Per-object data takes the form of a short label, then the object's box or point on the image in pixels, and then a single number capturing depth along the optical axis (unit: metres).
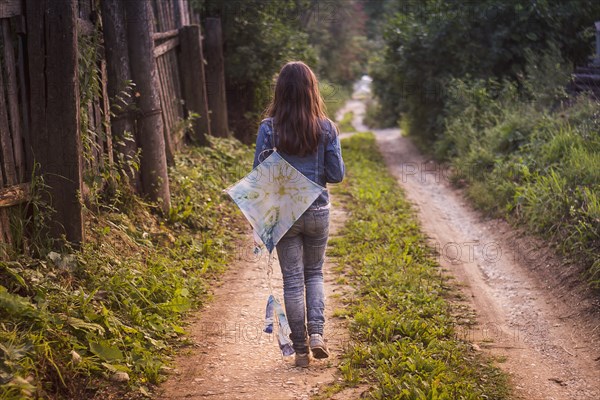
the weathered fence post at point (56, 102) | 5.09
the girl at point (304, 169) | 4.41
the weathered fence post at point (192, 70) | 10.07
